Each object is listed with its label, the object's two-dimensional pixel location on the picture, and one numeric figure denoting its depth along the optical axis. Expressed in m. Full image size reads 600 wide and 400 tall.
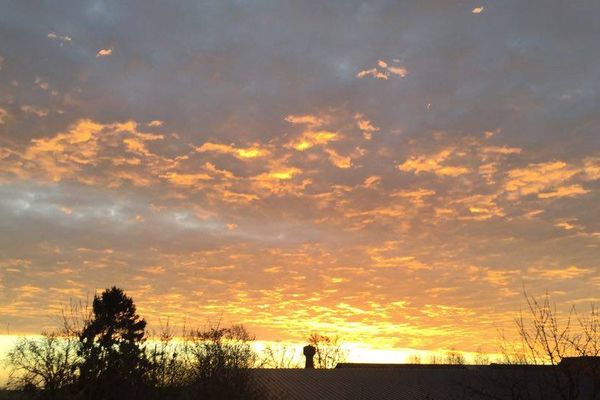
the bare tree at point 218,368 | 28.86
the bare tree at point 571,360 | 13.01
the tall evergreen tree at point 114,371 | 26.74
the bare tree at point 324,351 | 85.44
